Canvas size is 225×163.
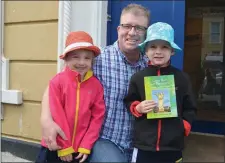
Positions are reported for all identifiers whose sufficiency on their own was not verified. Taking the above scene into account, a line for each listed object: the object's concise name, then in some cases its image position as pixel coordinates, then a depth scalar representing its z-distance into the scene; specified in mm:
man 2133
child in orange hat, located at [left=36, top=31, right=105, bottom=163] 2047
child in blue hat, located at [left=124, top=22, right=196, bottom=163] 1955
